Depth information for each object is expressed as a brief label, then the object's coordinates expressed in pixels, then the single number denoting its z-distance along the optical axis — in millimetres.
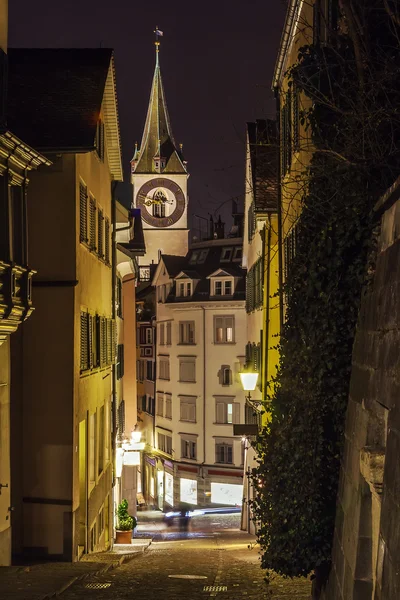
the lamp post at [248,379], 20500
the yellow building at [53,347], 19312
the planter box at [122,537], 28625
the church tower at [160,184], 119000
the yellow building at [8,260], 14797
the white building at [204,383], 55906
